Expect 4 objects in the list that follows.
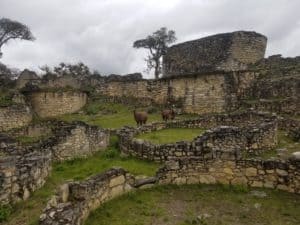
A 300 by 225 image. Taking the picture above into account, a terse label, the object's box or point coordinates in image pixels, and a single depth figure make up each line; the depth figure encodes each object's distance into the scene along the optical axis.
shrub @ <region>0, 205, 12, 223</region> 4.55
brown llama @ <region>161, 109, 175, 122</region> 10.81
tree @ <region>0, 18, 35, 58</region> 20.94
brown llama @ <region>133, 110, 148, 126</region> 10.04
